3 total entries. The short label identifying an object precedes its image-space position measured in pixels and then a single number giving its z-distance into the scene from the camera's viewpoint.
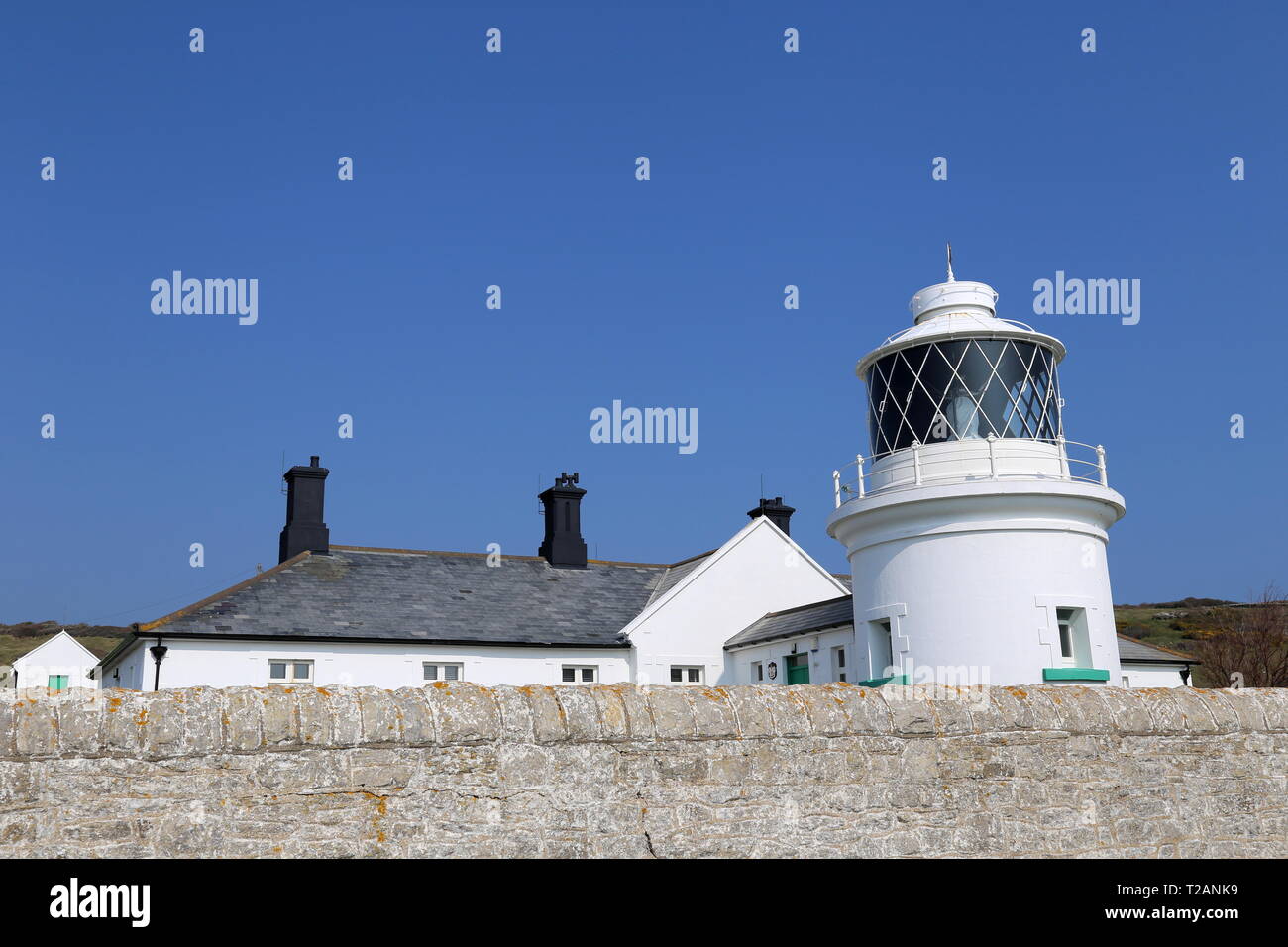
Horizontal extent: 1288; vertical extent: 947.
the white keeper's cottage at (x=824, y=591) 15.29
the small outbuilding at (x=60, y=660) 41.75
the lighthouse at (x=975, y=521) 15.09
